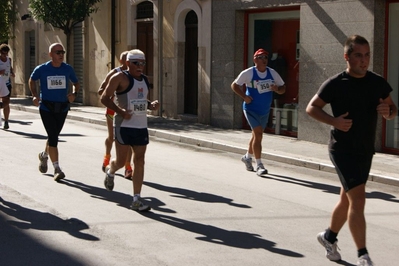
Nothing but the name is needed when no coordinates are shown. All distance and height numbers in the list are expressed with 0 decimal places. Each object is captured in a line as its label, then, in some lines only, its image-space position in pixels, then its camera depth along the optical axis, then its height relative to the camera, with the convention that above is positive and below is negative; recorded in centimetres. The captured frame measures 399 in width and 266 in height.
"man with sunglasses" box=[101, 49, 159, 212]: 891 -45
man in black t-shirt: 636 -36
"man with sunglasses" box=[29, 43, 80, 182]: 1090 -37
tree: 2491 +174
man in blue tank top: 1202 -34
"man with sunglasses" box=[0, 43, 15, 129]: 1808 -10
